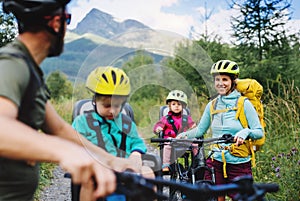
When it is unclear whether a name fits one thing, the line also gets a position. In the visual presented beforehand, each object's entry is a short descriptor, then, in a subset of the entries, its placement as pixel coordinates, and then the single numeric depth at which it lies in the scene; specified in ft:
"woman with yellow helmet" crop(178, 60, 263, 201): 10.83
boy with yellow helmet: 4.80
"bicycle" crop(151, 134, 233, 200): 8.58
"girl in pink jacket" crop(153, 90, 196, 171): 5.65
